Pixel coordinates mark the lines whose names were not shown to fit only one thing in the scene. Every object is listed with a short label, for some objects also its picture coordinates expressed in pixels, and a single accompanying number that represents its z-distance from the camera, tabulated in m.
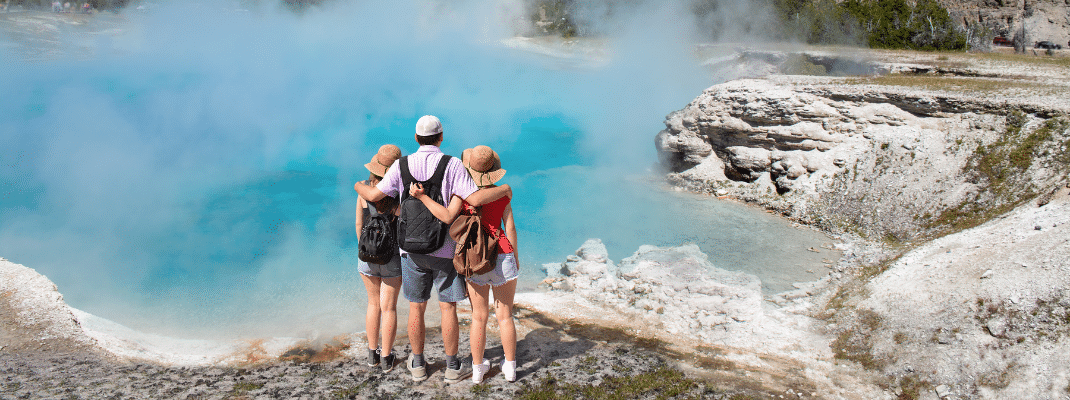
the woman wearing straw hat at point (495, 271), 3.80
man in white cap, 3.79
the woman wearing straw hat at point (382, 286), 4.16
